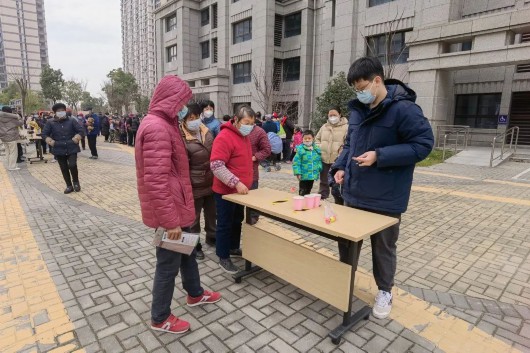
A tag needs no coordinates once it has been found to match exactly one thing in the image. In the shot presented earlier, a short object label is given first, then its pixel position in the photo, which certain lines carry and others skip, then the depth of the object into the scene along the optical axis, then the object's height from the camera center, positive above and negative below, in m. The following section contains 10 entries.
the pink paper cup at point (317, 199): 3.06 -0.68
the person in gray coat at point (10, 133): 9.64 -0.41
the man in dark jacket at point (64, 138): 7.22 -0.39
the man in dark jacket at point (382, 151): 2.55 -0.18
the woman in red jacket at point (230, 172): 3.44 -0.50
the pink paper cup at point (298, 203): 2.97 -0.70
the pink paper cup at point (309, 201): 3.04 -0.69
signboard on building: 15.00 +0.55
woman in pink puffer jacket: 2.28 -0.42
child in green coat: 6.33 -0.66
